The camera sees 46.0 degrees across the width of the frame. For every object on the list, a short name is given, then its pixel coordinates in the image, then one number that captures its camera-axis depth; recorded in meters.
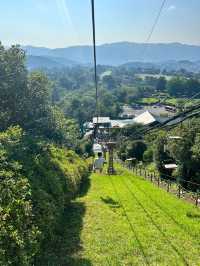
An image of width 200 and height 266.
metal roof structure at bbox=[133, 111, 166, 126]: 65.04
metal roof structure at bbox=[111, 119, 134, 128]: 71.11
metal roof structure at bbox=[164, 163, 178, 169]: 23.69
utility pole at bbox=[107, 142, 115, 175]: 26.19
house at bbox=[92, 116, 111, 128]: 71.88
